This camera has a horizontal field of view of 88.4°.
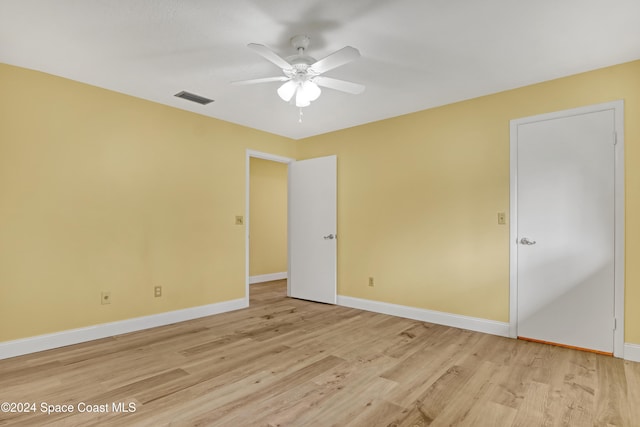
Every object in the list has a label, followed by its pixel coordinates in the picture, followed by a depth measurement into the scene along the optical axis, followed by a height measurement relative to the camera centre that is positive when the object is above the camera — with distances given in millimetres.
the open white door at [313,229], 4746 -288
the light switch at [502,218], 3328 -89
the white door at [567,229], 2836 -188
